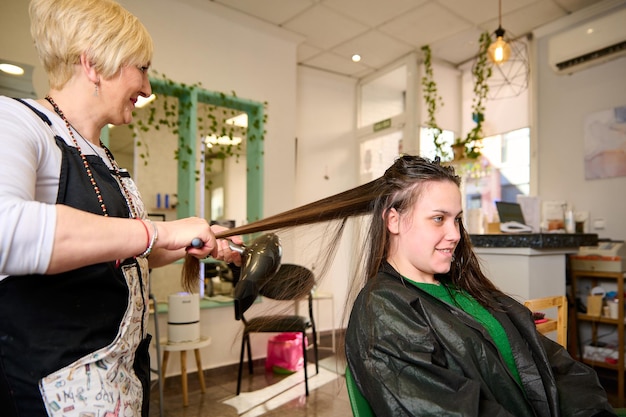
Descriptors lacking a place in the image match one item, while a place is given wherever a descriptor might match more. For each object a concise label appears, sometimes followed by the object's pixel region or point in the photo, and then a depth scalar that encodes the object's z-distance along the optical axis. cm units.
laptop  307
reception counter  260
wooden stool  299
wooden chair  171
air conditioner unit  345
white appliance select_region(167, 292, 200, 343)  309
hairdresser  66
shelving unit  303
